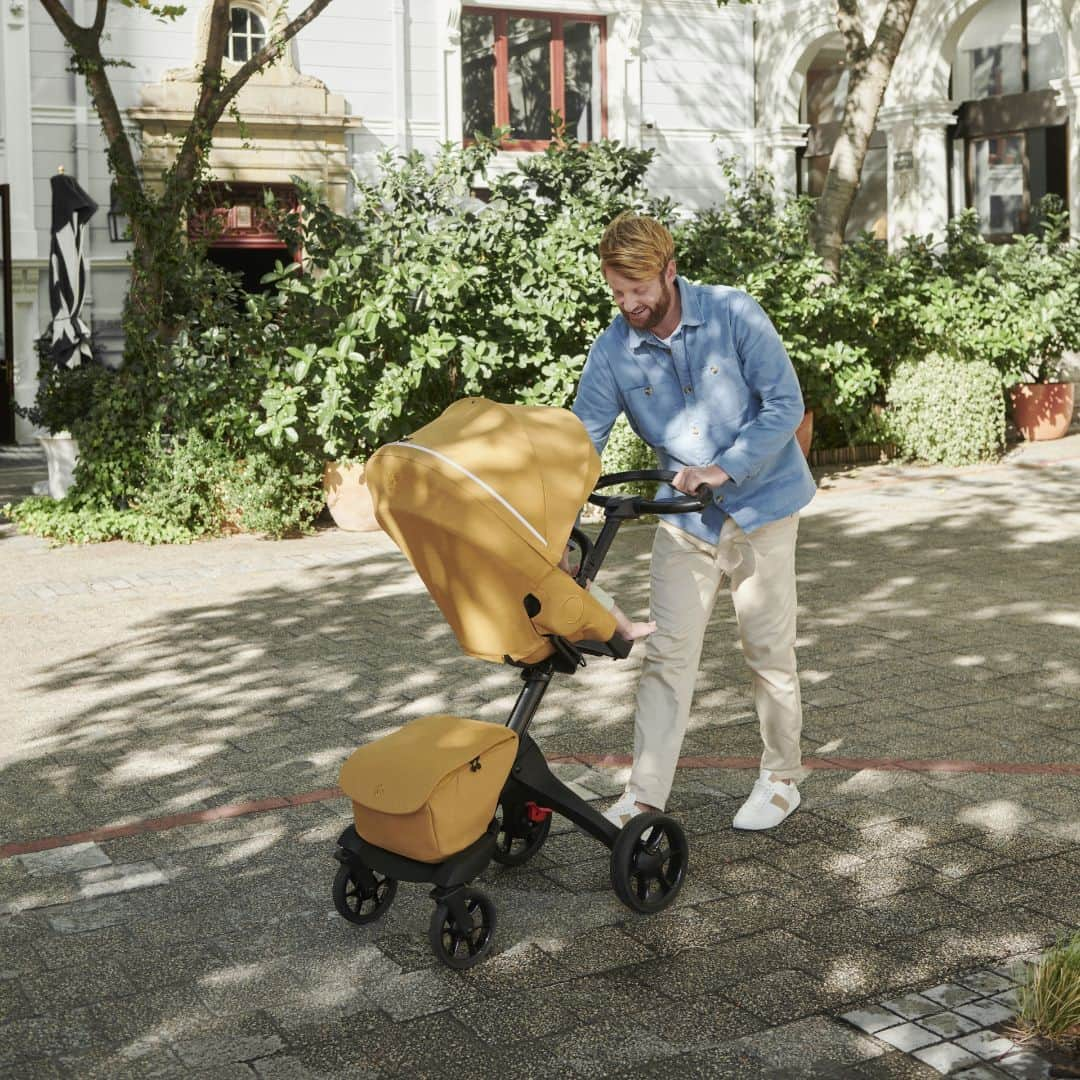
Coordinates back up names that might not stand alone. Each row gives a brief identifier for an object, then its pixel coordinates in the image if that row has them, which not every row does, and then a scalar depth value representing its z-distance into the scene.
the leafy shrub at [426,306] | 11.14
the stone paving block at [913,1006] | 3.68
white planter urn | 12.56
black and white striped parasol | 12.74
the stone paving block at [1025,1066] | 3.36
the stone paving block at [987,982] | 3.79
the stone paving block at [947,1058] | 3.41
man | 4.55
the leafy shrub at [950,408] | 14.00
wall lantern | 19.19
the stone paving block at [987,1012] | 3.61
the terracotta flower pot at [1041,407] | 15.58
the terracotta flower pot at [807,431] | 13.09
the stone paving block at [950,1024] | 3.57
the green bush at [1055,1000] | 3.47
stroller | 3.90
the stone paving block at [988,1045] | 3.46
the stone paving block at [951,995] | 3.72
